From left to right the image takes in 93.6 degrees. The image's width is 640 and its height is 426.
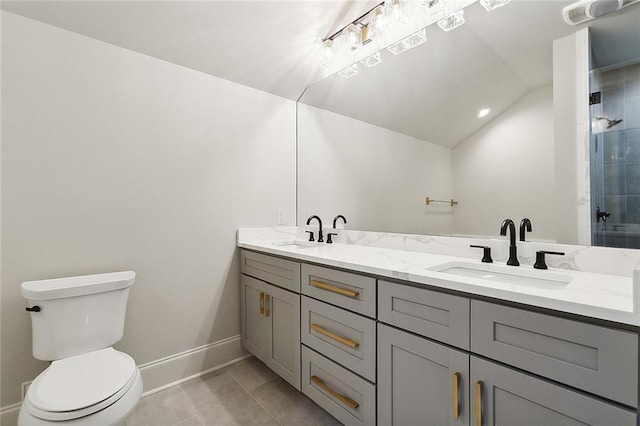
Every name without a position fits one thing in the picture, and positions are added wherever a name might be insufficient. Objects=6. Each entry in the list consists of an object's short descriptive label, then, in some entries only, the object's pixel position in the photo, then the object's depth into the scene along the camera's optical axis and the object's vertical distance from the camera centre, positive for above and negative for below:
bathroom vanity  0.77 -0.41
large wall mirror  1.29 +0.50
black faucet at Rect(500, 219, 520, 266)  1.30 -0.12
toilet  1.10 -0.66
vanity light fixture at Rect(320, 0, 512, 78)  1.64 +1.18
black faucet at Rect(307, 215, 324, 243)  2.33 -0.08
